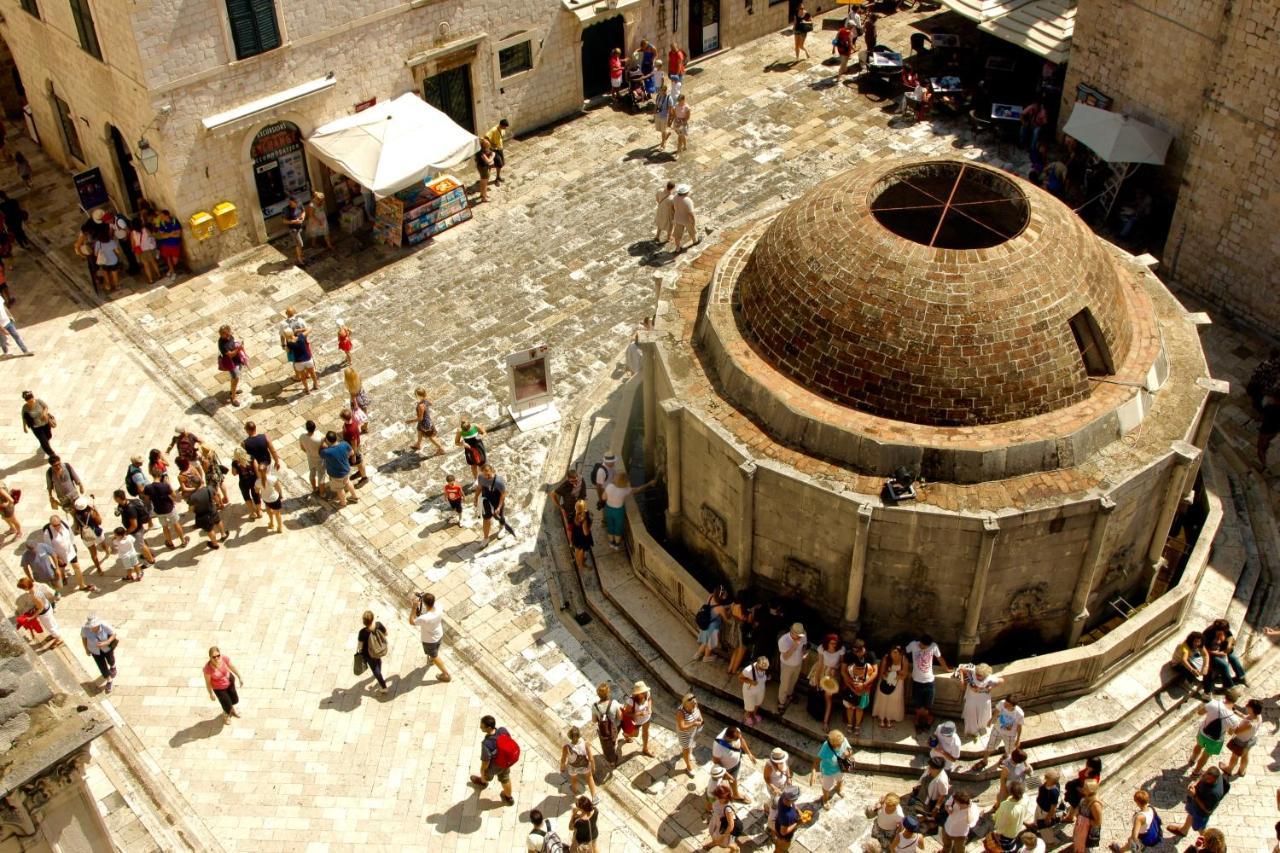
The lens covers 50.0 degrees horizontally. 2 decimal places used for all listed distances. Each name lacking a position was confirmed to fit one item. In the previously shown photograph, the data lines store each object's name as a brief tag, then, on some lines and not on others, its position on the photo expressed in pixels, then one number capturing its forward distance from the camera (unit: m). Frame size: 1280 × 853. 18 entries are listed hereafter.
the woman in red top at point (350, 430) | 26.25
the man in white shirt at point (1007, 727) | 21.00
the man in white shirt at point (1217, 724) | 20.88
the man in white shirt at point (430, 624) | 22.39
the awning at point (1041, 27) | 34.97
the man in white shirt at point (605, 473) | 25.02
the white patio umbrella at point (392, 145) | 31.27
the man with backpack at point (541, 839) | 19.22
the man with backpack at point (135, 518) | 24.67
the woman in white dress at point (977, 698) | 21.14
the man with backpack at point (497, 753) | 20.50
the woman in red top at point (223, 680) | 21.61
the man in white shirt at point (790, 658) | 21.64
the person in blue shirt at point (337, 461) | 25.48
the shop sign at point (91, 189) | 32.28
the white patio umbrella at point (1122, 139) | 31.44
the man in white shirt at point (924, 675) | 21.52
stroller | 37.47
